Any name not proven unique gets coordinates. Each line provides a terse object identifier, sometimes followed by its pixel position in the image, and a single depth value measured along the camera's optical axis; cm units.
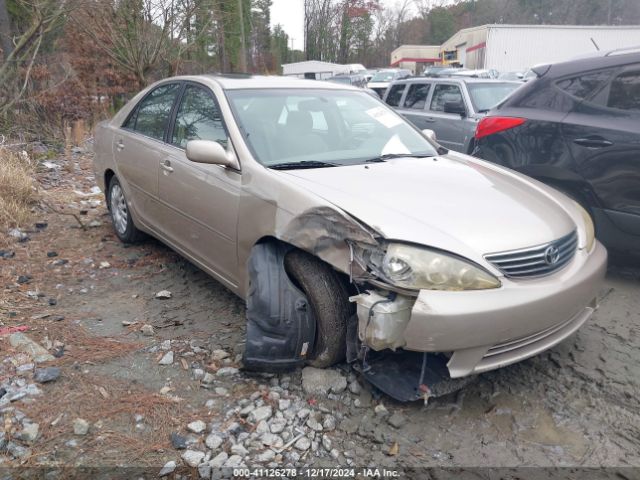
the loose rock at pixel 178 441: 242
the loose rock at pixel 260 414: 260
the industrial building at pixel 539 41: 2886
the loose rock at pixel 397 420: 256
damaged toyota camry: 242
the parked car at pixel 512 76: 1937
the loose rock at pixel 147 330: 348
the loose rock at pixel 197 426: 252
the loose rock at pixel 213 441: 242
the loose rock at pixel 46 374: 288
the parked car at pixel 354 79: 2261
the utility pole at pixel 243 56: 2195
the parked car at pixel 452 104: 784
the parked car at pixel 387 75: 2505
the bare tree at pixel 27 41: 773
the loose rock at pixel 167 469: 227
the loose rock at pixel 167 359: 310
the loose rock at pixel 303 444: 243
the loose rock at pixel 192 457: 232
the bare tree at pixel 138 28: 1006
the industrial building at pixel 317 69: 3516
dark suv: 376
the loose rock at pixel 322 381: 281
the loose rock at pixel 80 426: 249
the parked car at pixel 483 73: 1864
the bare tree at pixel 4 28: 1050
